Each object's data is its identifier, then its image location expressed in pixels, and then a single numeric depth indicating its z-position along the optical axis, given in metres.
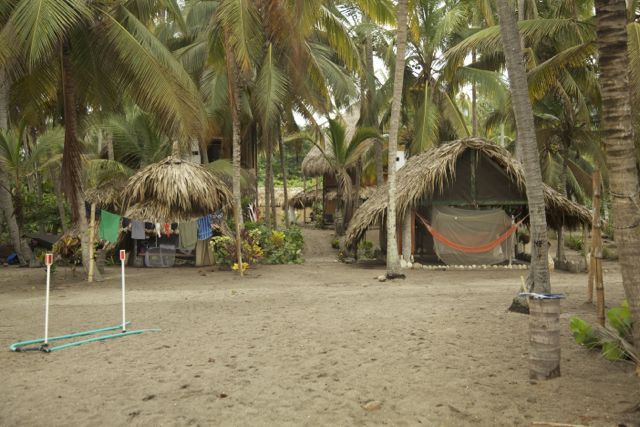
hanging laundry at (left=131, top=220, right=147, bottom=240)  14.12
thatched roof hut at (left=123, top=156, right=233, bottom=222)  13.77
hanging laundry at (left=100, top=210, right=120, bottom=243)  11.69
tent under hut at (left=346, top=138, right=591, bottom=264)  13.63
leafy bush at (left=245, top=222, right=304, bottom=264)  15.41
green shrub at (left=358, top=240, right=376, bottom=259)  17.02
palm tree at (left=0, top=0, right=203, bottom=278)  9.96
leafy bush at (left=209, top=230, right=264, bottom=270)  13.60
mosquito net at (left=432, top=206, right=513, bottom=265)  14.19
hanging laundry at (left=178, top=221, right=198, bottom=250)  14.55
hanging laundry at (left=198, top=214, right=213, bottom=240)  14.66
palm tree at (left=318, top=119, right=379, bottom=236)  18.11
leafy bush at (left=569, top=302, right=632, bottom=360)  4.56
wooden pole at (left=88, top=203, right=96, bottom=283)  11.65
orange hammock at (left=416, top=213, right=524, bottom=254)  13.75
